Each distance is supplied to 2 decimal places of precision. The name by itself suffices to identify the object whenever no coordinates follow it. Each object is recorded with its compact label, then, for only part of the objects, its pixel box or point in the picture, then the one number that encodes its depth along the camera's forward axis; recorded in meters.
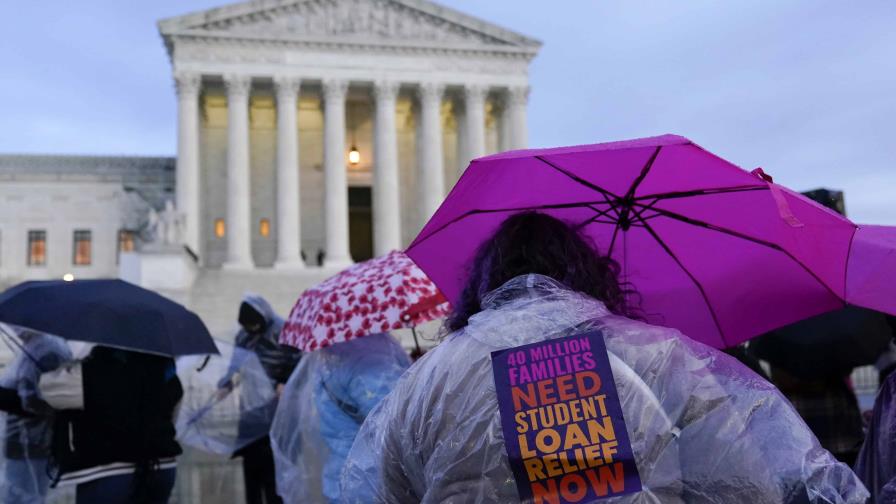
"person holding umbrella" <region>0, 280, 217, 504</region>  5.06
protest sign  2.05
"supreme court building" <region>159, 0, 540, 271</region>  36.97
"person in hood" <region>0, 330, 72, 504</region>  5.43
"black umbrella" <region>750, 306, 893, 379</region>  5.53
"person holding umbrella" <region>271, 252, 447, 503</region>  4.99
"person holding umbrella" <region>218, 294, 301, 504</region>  7.36
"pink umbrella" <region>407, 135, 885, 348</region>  3.42
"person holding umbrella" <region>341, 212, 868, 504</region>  2.11
